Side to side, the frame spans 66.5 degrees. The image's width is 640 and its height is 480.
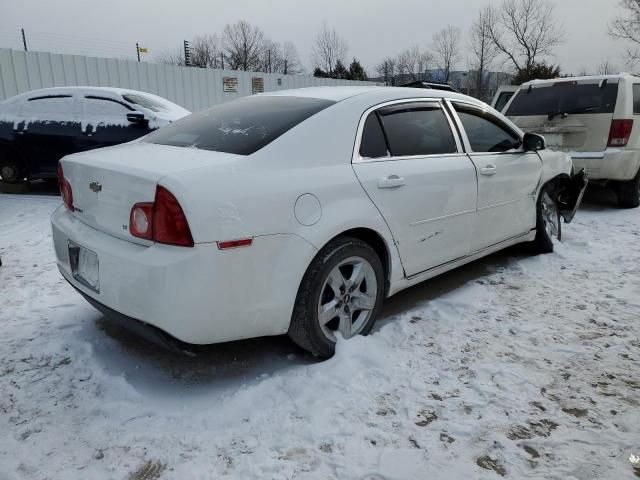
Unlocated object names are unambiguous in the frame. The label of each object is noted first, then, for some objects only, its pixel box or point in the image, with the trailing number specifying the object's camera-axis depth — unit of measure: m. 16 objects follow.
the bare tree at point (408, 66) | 45.29
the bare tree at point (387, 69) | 47.41
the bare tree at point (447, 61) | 40.16
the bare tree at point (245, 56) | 52.59
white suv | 6.14
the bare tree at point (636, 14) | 27.08
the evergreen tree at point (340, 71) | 44.00
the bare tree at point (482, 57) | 34.47
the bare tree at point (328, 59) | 47.86
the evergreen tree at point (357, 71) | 43.38
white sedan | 2.19
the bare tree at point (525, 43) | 32.75
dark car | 7.25
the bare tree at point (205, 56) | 53.72
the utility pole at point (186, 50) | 36.54
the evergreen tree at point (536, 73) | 28.08
